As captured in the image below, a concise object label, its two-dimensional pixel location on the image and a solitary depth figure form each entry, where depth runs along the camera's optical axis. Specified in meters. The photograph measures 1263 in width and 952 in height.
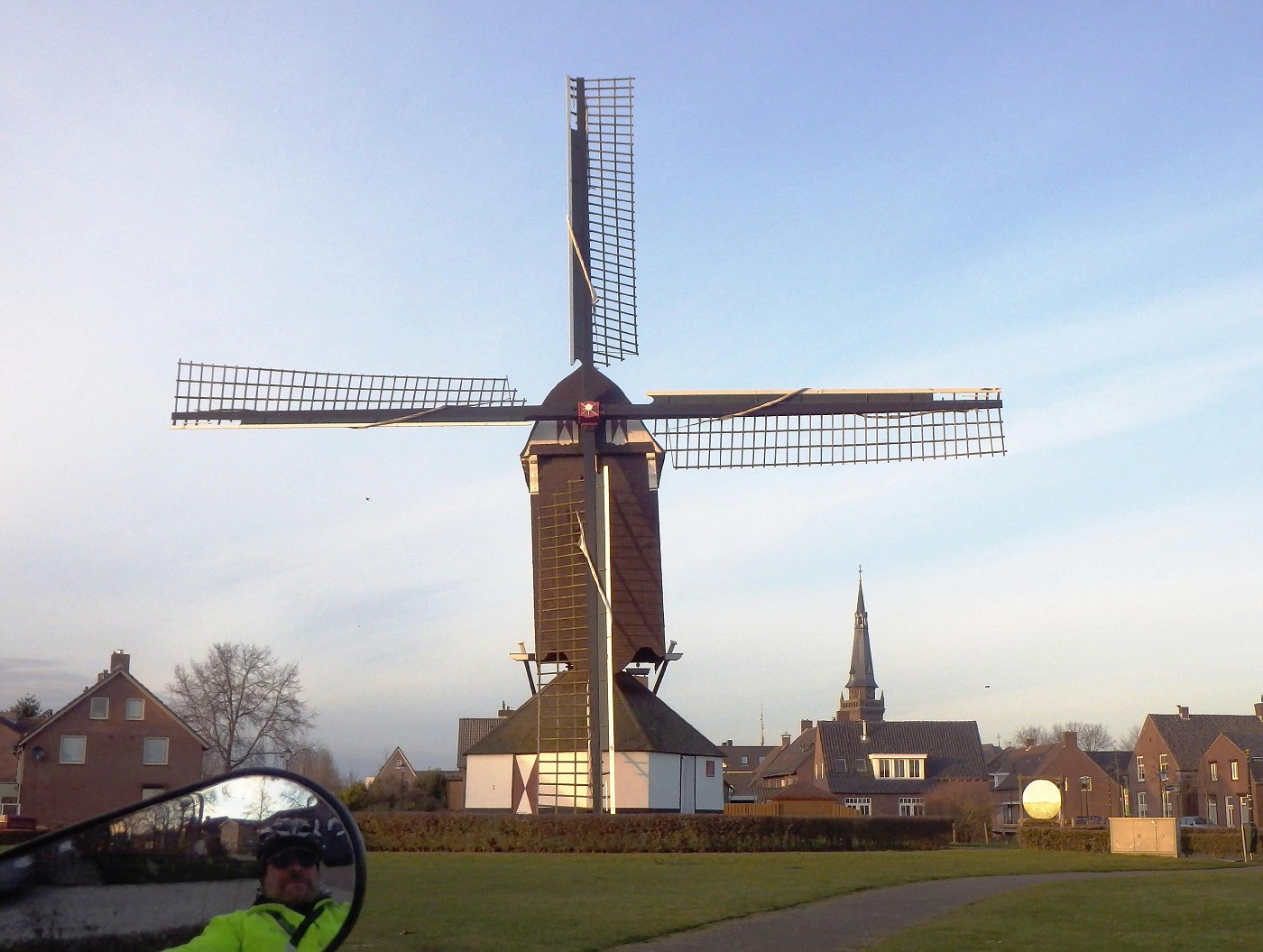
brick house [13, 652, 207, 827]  50.12
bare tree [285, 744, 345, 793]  59.94
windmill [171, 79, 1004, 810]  30.91
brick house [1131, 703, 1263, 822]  66.88
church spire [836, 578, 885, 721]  105.31
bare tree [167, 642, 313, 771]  65.88
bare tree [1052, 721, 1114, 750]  138.00
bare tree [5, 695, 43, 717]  75.12
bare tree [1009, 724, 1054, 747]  121.29
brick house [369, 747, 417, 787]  88.12
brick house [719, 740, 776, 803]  106.62
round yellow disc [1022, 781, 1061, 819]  33.56
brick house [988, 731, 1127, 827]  71.19
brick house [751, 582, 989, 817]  68.50
